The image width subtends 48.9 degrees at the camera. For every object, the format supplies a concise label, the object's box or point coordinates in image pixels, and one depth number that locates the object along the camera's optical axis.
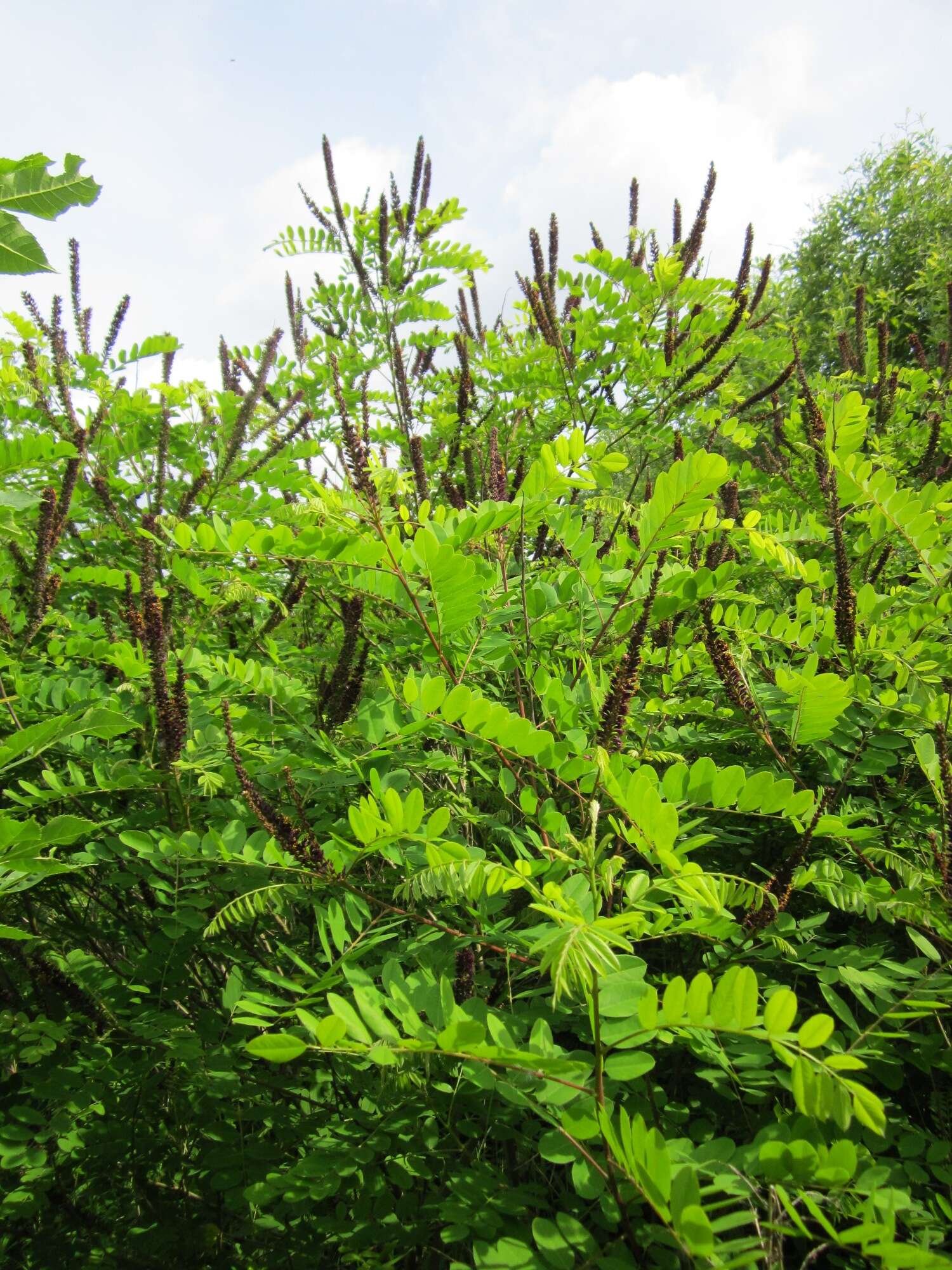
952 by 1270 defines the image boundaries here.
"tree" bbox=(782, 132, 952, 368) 10.90
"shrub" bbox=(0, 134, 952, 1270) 0.48
